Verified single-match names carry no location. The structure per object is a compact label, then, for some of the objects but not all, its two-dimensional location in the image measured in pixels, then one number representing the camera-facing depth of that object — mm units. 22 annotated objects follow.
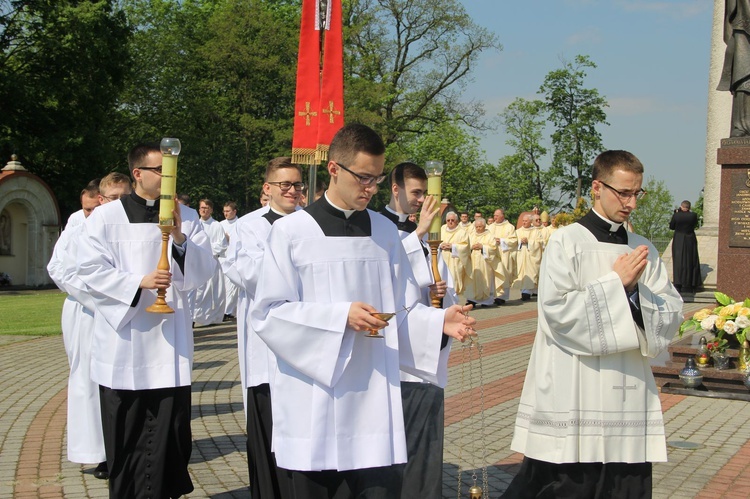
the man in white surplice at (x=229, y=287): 16844
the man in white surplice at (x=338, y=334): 3826
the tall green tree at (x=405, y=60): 43500
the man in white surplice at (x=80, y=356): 6645
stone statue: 11508
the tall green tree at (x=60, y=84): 35094
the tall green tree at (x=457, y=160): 42906
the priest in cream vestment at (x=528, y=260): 23891
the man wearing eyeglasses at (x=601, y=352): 4738
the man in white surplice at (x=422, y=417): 5125
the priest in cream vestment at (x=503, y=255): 22469
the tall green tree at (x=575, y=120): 41938
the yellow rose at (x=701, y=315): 10204
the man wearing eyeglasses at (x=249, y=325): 5273
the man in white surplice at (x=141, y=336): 5449
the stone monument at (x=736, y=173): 11461
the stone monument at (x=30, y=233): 31703
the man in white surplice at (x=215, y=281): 15933
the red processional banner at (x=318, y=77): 11172
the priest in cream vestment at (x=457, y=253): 20812
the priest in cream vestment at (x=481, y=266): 21500
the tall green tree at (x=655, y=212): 43781
